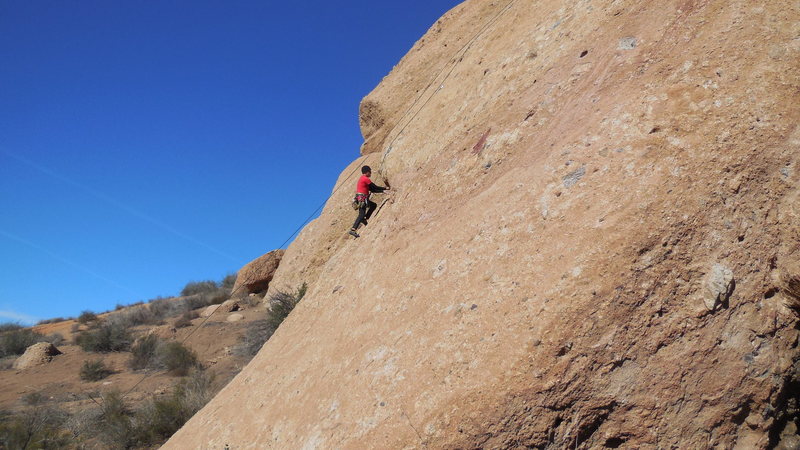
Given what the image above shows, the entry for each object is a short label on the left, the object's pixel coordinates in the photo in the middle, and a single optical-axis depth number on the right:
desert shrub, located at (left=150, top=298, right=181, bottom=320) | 23.28
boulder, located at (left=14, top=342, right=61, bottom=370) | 17.36
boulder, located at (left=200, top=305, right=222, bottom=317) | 20.33
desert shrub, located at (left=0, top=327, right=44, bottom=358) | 20.61
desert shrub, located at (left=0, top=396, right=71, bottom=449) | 10.03
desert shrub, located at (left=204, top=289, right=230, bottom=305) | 22.96
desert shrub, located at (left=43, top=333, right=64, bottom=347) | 21.02
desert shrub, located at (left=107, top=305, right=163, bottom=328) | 21.81
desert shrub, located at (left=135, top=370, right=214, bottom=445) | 10.23
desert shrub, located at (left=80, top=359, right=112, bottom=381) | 15.41
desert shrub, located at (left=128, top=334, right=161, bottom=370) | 16.08
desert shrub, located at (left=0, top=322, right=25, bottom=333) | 27.81
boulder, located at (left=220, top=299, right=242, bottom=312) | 19.17
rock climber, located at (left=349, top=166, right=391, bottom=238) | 8.62
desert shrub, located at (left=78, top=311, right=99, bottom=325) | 26.09
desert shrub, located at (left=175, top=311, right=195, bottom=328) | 19.78
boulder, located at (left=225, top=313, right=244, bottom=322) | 18.14
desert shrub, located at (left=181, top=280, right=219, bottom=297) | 29.37
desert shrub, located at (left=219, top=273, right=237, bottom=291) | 27.68
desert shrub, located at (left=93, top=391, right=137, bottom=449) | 10.05
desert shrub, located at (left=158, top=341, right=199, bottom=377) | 14.24
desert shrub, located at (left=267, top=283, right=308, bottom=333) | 13.99
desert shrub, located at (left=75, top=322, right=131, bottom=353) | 18.36
